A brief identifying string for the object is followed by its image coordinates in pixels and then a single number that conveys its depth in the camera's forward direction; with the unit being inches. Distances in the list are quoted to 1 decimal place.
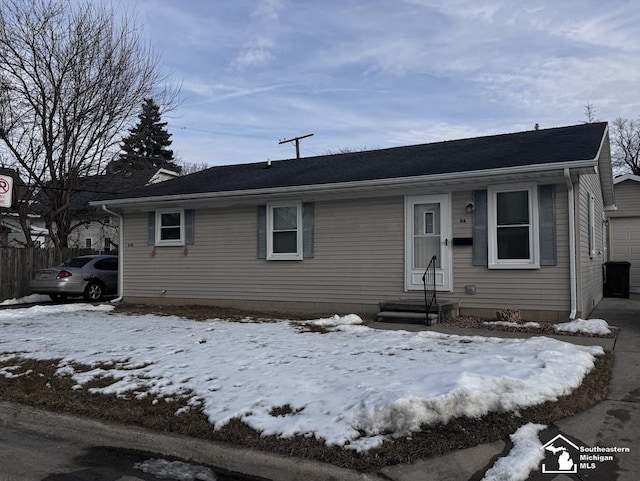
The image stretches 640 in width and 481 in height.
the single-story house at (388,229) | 368.2
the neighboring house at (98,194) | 776.3
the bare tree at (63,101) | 642.2
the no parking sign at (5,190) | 348.8
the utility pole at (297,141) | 1325.8
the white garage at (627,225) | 657.0
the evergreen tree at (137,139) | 789.9
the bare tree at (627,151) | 1612.9
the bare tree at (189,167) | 2235.5
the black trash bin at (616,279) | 552.7
